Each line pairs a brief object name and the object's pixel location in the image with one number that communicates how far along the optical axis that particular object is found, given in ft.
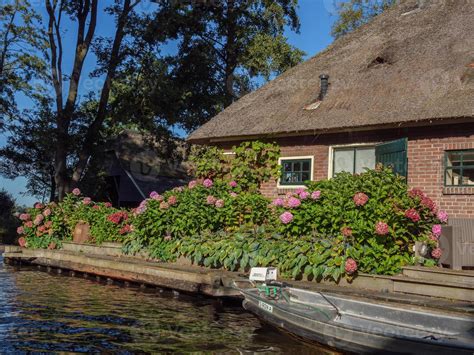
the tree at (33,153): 82.84
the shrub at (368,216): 32.45
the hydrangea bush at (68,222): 52.49
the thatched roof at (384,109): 40.65
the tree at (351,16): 112.57
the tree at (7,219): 90.63
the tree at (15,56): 86.79
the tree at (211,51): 81.25
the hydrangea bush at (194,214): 42.65
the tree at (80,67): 78.28
